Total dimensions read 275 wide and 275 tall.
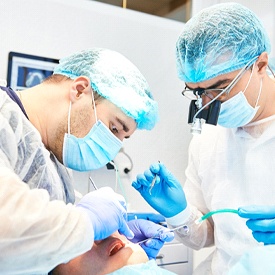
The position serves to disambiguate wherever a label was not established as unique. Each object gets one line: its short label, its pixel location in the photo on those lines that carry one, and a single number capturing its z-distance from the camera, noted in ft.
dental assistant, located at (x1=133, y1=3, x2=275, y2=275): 4.62
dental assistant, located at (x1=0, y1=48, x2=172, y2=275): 2.33
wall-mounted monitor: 8.03
